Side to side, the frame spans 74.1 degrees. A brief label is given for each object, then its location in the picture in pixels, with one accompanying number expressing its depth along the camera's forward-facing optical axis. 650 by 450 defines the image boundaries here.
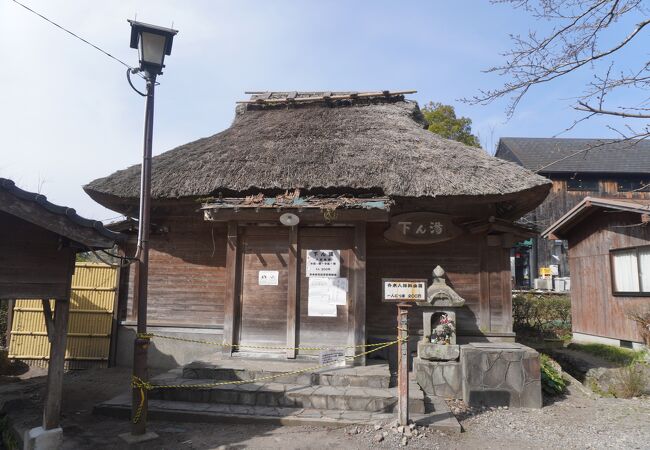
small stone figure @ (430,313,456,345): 7.13
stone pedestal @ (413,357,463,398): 6.80
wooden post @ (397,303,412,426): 5.38
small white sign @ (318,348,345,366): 6.86
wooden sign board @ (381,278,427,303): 5.84
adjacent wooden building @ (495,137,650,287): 22.92
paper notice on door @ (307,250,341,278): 7.55
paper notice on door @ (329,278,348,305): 7.51
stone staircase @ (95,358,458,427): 5.77
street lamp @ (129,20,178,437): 5.13
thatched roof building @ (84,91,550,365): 7.33
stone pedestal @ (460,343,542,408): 6.50
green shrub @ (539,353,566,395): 7.21
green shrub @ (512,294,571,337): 13.99
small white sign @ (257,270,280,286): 7.78
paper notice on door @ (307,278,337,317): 7.54
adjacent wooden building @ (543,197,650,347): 9.94
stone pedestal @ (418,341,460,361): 6.99
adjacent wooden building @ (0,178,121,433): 4.14
